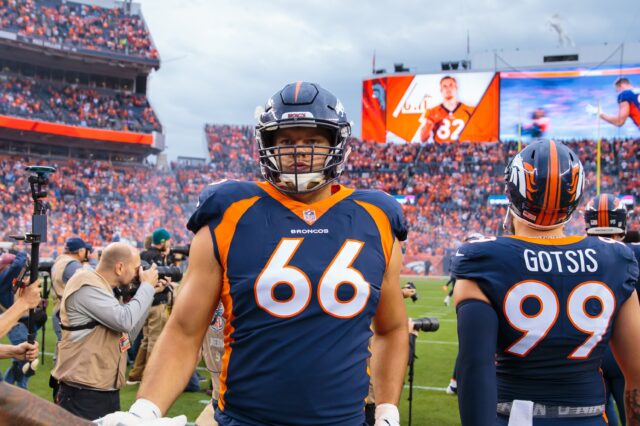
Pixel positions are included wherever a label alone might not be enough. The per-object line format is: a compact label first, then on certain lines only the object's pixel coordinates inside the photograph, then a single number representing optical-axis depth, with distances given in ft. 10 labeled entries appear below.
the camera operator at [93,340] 14.29
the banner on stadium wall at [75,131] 107.86
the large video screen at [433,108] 121.29
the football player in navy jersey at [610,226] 13.97
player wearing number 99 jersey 7.50
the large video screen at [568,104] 117.19
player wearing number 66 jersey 6.71
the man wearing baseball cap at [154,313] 25.40
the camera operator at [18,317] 13.35
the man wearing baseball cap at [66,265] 22.57
